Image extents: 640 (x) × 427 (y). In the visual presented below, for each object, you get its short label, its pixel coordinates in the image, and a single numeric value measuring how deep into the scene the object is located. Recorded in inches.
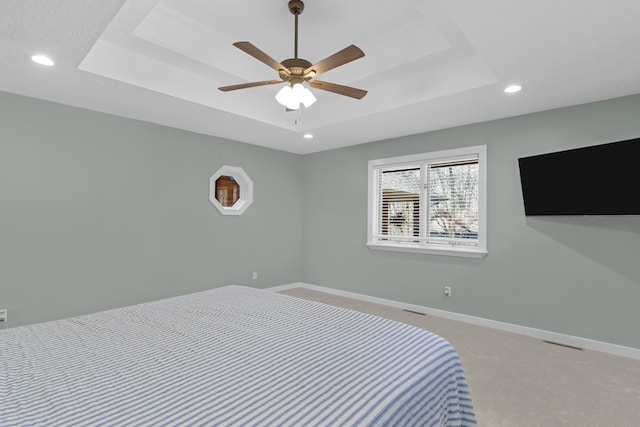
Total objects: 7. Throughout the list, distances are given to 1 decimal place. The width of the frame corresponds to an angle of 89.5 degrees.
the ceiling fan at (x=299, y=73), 77.1
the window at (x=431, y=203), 151.7
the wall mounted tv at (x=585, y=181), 106.8
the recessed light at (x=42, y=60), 92.8
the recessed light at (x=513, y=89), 110.3
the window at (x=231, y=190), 178.1
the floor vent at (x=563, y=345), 121.7
